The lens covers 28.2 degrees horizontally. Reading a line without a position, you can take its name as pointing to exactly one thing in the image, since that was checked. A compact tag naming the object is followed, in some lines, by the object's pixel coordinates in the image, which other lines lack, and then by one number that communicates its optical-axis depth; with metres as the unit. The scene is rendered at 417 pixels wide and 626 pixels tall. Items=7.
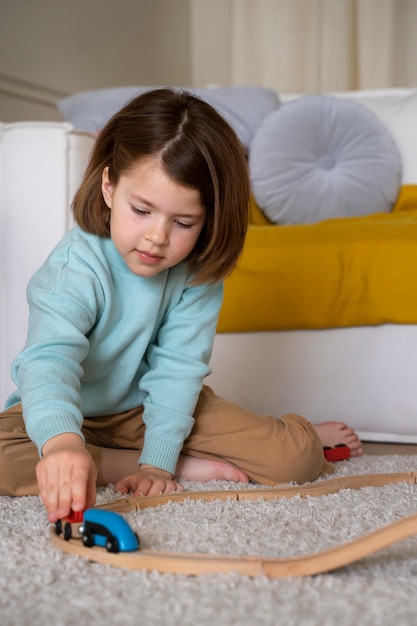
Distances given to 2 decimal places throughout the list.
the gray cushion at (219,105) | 2.26
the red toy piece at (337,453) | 1.38
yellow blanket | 1.54
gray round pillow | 2.11
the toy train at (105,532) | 0.75
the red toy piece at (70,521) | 0.81
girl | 1.02
